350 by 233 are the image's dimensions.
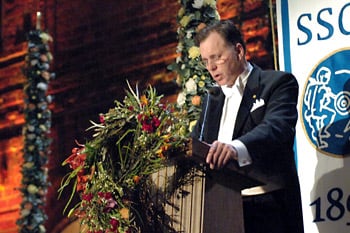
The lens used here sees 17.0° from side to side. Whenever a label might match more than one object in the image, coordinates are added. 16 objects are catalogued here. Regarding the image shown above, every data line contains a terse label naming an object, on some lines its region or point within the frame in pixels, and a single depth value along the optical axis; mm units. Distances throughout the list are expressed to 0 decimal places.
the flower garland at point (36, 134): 8805
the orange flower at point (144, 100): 4361
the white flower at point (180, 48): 6488
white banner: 5317
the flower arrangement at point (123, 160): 4030
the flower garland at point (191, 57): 6284
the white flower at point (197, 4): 6460
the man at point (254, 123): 3910
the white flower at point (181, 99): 6365
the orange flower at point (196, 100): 6196
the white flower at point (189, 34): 6452
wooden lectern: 3682
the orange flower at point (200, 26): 6379
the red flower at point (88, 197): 4214
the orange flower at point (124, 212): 4090
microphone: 4402
